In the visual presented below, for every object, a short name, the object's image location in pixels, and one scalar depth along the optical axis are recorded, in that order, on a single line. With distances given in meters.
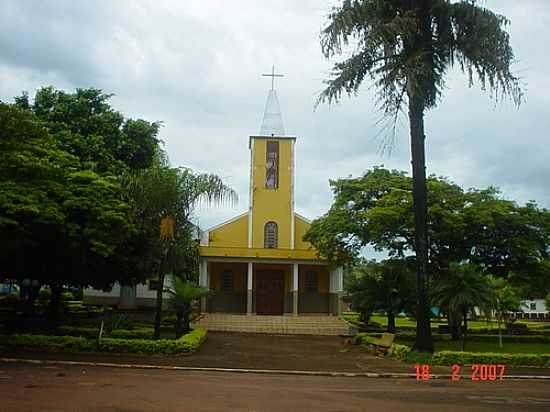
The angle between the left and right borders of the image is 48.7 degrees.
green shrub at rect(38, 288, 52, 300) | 42.16
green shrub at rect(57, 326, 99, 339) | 21.58
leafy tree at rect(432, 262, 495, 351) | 19.56
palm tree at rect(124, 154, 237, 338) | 19.89
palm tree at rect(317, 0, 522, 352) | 18.17
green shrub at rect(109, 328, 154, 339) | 20.83
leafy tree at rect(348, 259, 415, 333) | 24.95
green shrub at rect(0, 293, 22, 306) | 37.33
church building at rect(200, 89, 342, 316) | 33.62
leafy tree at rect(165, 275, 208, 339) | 21.75
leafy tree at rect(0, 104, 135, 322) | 16.06
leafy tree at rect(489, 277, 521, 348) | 20.83
